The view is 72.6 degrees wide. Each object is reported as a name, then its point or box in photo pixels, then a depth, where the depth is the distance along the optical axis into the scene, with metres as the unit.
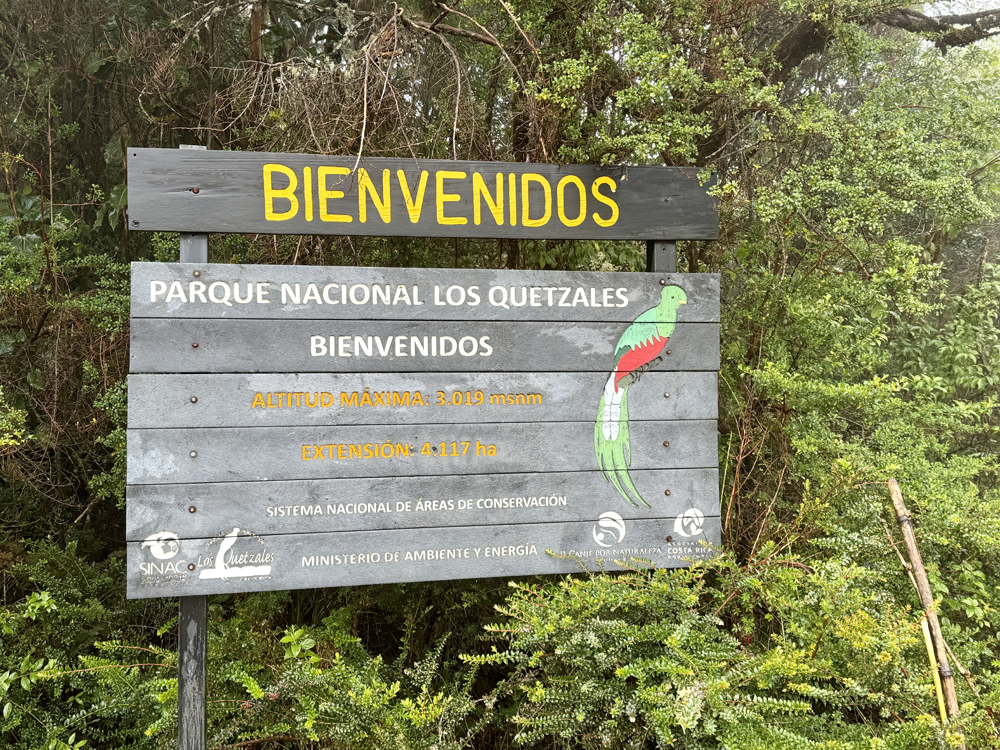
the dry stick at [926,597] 2.17
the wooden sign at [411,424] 2.56
